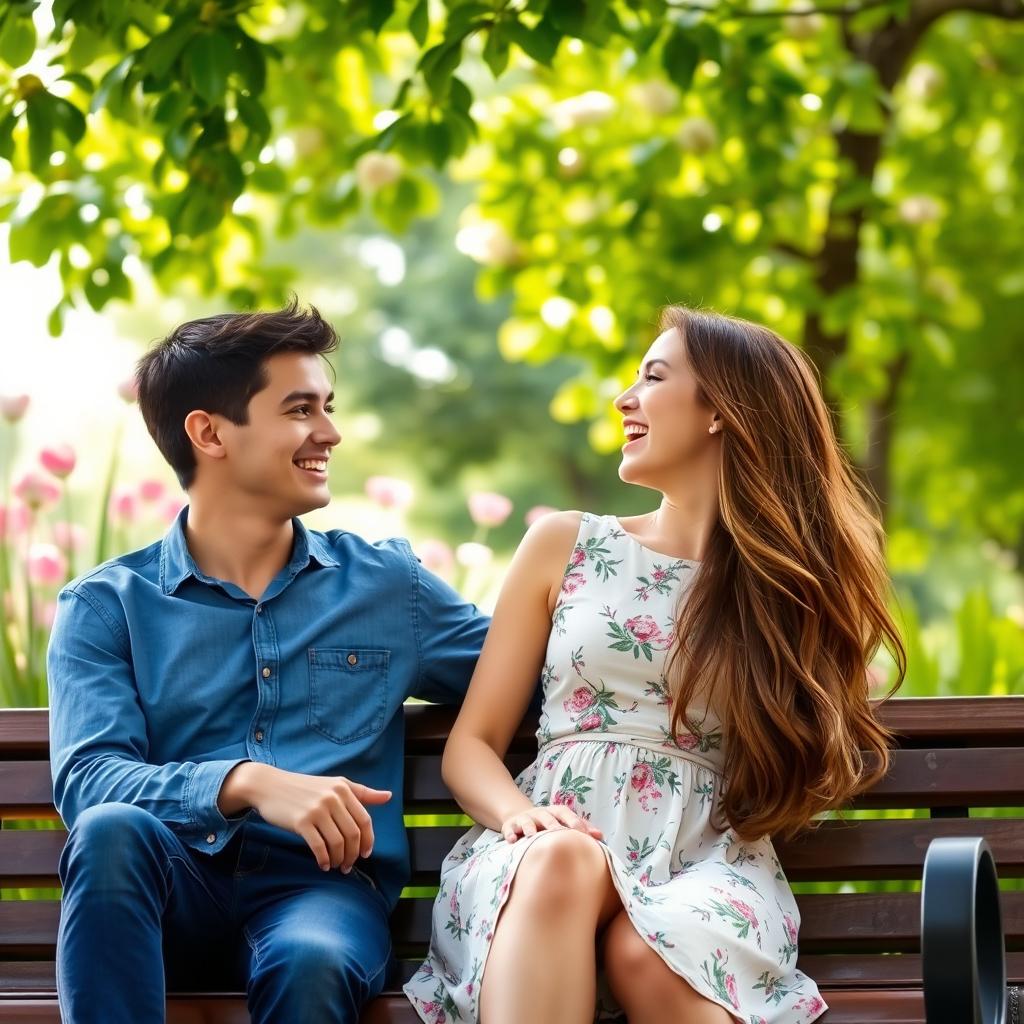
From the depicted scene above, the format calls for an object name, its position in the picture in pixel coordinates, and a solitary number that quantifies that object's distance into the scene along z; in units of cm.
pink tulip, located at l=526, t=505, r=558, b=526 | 375
